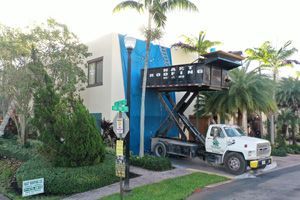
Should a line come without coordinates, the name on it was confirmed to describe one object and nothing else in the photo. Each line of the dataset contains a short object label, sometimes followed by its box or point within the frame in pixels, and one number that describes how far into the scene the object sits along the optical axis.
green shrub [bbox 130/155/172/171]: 11.80
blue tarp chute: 16.17
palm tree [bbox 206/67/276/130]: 14.90
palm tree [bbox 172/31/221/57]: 18.97
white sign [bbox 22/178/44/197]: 8.41
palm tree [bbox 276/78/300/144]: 19.61
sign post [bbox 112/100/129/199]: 7.96
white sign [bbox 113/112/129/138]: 8.23
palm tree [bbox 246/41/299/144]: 19.53
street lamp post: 8.80
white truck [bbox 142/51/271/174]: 11.69
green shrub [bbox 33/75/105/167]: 9.74
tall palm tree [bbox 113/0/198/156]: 12.29
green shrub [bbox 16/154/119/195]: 9.03
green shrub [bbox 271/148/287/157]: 17.15
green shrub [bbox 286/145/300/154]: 18.93
